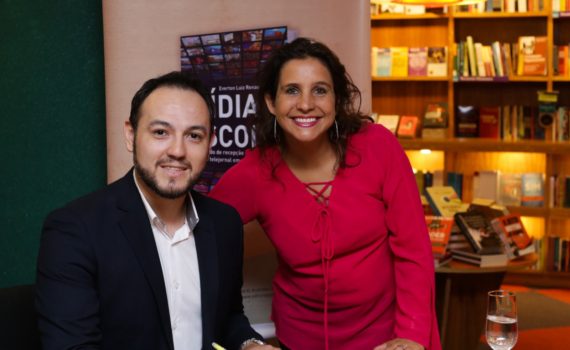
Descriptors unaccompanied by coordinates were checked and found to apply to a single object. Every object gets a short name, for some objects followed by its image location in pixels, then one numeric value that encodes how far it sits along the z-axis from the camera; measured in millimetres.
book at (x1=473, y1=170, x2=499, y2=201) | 6770
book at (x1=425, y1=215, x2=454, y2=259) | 3855
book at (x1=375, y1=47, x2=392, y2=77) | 7129
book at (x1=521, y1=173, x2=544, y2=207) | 6645
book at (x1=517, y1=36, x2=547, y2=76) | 6711
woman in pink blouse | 2293
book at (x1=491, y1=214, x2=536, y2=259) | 3977
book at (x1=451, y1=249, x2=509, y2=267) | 3828
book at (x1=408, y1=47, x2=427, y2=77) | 7027
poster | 2614
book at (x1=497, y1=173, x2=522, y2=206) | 6695
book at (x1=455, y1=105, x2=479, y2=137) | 6934
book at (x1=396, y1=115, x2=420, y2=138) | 6840
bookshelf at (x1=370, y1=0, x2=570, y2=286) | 6578
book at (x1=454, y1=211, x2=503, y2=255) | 3886
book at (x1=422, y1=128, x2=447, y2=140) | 6840
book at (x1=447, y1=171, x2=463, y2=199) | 6926
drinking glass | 1857
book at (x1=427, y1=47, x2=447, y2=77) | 6977
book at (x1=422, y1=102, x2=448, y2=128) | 6883
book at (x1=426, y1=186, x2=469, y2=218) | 4133
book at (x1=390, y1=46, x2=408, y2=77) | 7090
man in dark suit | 1750
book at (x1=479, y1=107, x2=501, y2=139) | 6863
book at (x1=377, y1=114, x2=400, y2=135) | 6934
